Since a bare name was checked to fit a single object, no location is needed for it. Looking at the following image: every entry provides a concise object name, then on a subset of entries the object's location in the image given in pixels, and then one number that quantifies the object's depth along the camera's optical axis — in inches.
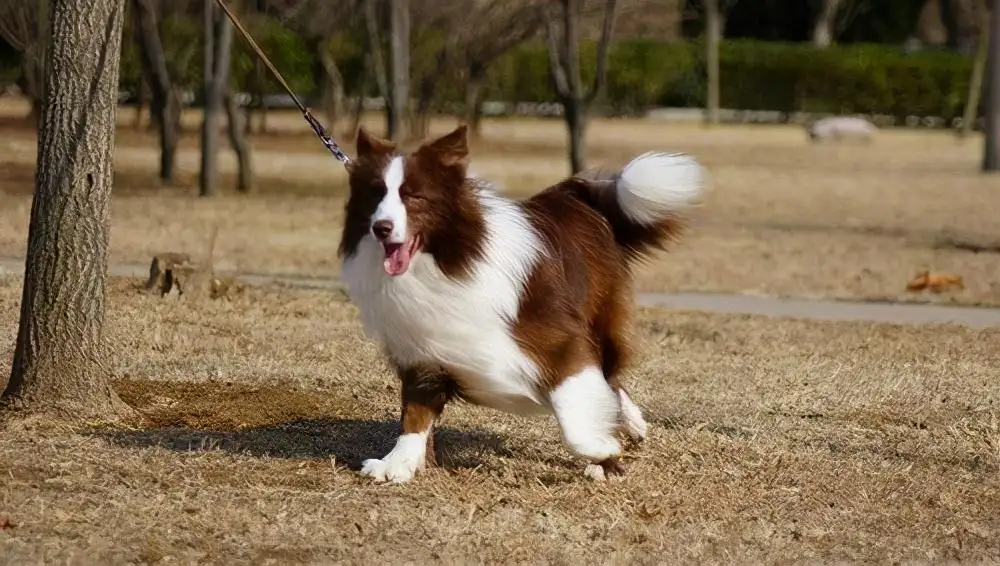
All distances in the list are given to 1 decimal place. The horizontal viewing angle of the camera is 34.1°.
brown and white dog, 241.6
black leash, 283.0
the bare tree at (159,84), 813.2
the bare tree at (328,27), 1136.8
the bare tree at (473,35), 939.3
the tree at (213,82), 797.2
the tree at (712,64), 1781.5
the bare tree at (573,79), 850.8
